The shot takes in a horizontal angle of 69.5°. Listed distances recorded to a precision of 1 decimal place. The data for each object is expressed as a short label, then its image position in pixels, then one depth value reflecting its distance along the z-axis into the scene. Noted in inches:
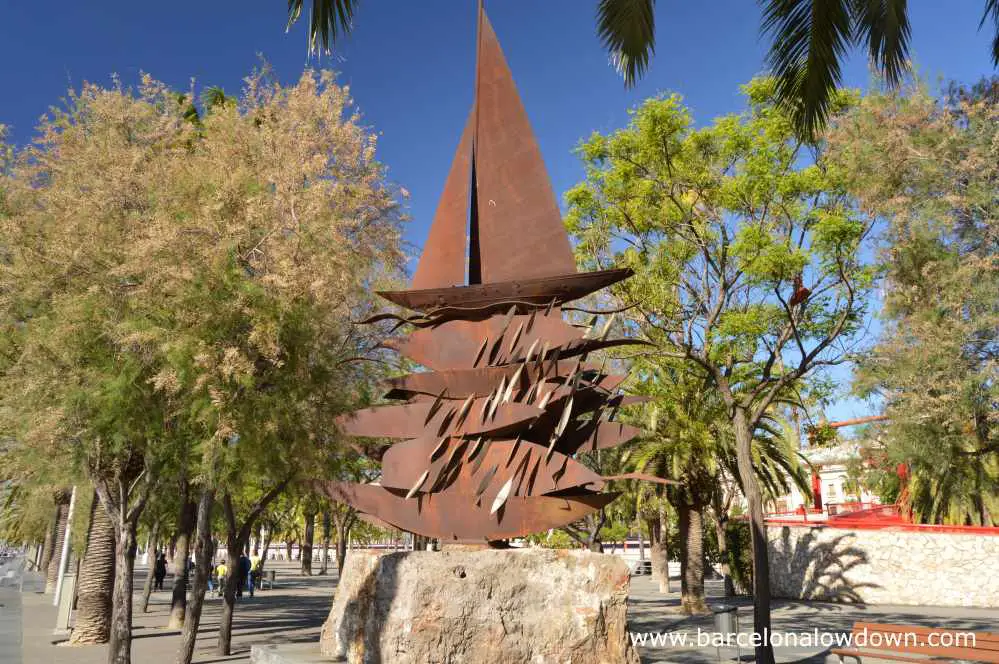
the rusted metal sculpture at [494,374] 287.7
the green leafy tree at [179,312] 408.8
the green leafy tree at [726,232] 508.7
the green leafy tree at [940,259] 724.7
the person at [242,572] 1014.4
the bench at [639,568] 1522.0
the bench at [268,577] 1336.9
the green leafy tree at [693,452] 745.6
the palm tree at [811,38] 246.5
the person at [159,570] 1236.0
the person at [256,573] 1106.1
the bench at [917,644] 330.3
